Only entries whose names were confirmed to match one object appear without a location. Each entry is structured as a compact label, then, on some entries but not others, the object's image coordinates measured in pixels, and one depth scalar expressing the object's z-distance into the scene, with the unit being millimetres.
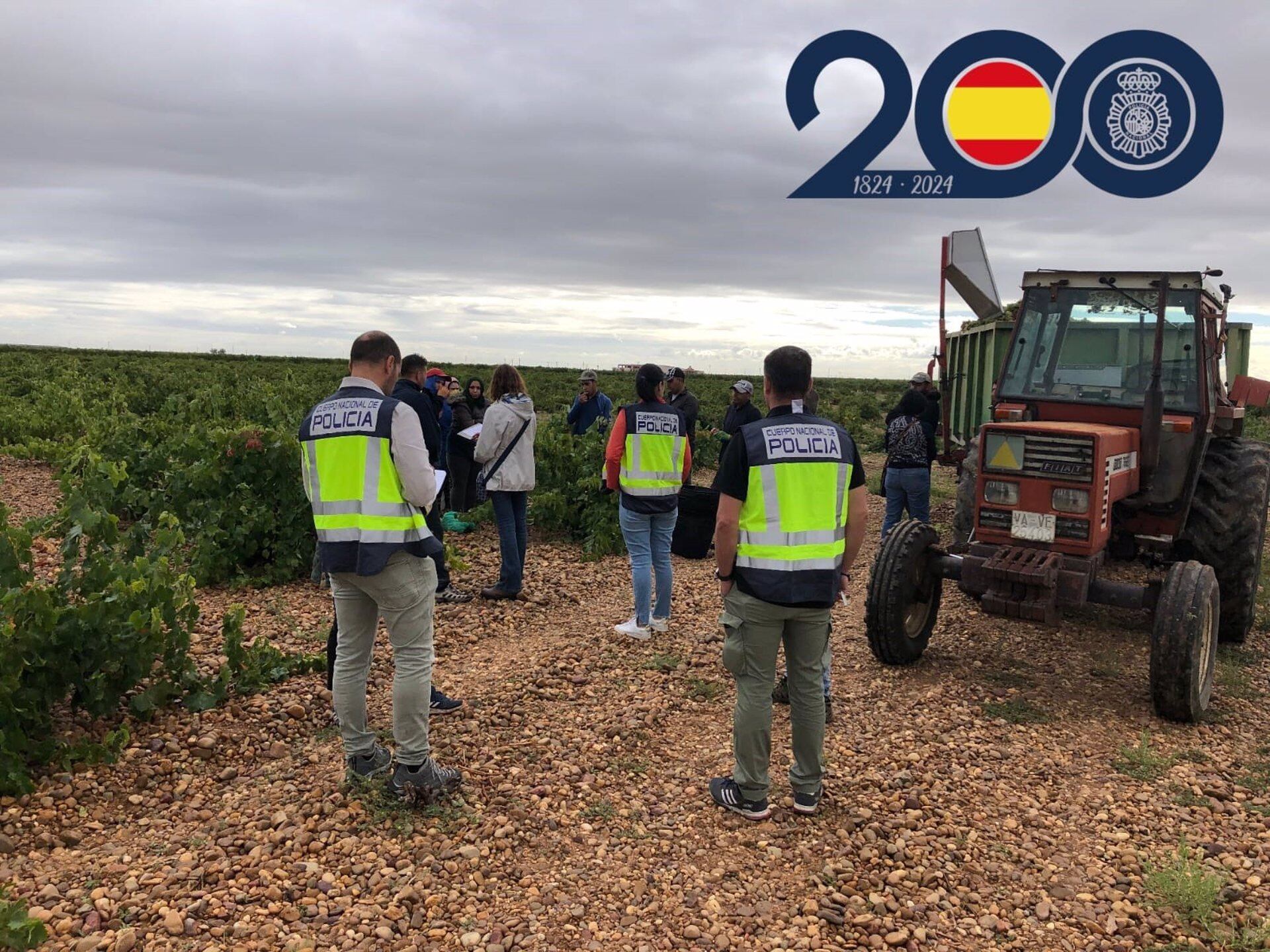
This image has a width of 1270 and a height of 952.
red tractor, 5488
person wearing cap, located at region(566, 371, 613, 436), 10266
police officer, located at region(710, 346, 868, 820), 3875
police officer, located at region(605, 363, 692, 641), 6305
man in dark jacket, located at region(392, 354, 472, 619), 5316
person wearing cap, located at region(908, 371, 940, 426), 9031
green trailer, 8781
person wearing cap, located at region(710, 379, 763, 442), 9492
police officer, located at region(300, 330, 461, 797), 3773
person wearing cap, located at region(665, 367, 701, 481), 8969
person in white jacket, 6977
